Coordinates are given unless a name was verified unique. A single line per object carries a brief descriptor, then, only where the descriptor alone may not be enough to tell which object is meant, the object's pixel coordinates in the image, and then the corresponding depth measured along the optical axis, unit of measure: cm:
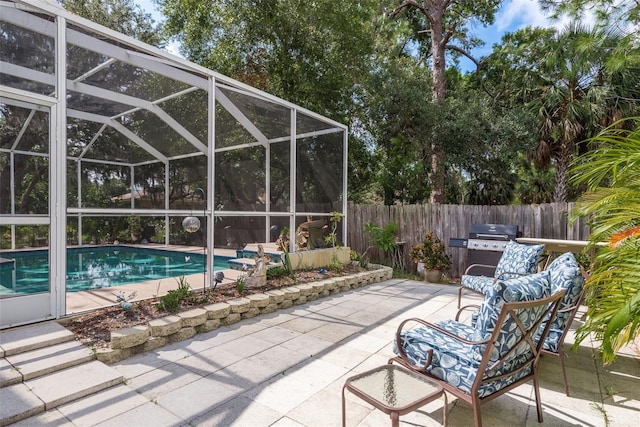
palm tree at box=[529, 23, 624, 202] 769
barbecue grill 601
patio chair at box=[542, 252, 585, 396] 258
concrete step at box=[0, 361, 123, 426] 217
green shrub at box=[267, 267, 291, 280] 545
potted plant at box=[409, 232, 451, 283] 677
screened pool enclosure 332
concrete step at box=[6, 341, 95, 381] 255
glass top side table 166
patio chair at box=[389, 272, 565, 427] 186
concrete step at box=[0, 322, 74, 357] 274
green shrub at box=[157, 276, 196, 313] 374
